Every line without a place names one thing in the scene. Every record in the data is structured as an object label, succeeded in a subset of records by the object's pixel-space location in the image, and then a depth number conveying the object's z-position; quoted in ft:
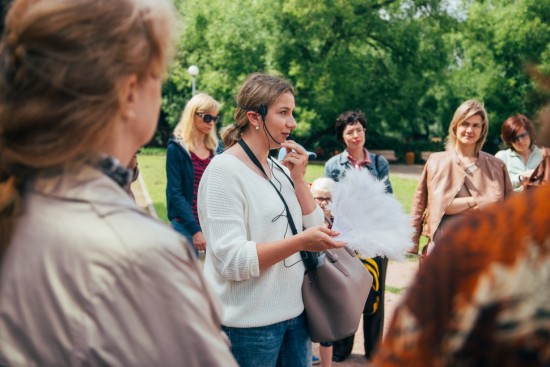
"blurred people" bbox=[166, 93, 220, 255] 18.04
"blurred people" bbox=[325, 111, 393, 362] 17.72
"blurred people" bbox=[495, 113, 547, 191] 21.79
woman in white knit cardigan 9.22
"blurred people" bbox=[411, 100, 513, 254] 16.85
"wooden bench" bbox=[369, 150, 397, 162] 116.67
